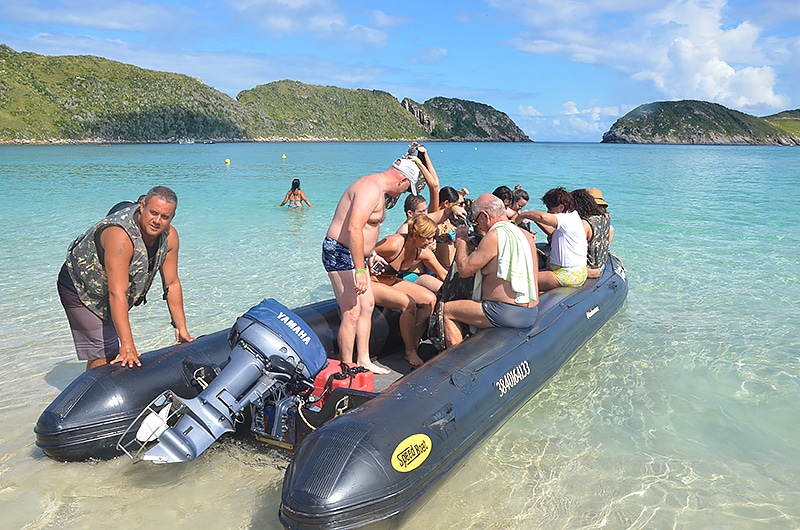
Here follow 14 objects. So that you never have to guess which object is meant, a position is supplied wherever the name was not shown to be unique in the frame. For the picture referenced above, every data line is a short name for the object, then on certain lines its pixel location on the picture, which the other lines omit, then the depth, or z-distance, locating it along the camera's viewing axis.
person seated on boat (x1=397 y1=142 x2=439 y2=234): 4.50
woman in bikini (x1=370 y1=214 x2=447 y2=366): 4.27
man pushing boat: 3.18
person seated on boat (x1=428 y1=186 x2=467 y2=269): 5.28
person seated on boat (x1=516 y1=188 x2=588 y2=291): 5.36
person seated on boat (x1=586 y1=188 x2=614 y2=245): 5.96
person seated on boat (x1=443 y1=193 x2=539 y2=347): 3.72
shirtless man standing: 3.63
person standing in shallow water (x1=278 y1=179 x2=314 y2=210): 14.69
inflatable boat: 2.53
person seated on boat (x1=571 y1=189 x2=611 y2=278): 5.78
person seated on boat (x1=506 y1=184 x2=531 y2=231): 6.49
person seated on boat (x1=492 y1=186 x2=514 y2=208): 6.46
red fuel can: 3.19
